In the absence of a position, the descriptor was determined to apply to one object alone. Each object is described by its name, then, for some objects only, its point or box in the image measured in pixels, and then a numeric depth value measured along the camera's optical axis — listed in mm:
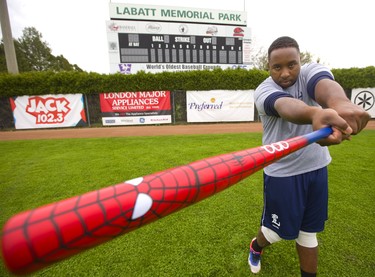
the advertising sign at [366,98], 13359
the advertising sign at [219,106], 12898
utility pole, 13586
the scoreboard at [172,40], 14812
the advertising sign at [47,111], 12125
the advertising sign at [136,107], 12672
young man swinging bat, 1432
